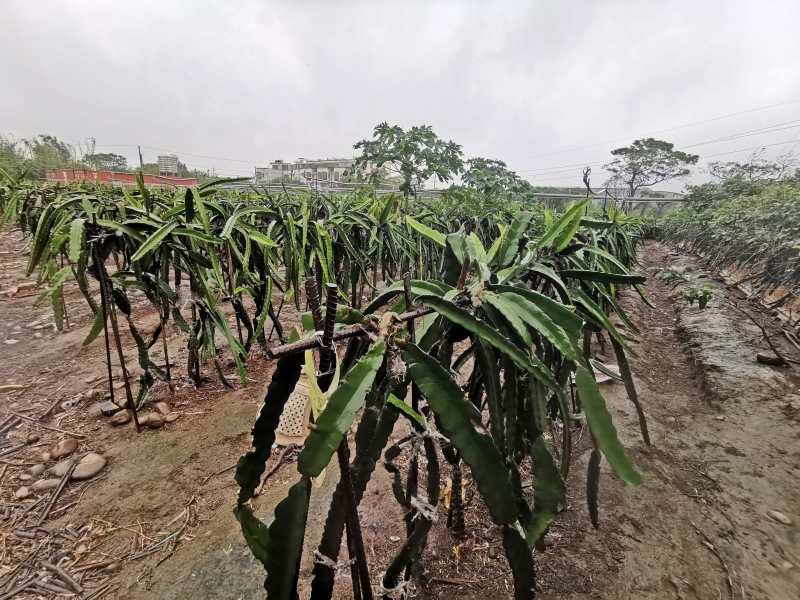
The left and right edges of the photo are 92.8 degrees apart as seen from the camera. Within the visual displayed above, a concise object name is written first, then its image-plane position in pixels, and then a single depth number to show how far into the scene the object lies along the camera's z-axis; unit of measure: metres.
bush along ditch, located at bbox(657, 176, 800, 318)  3.23
